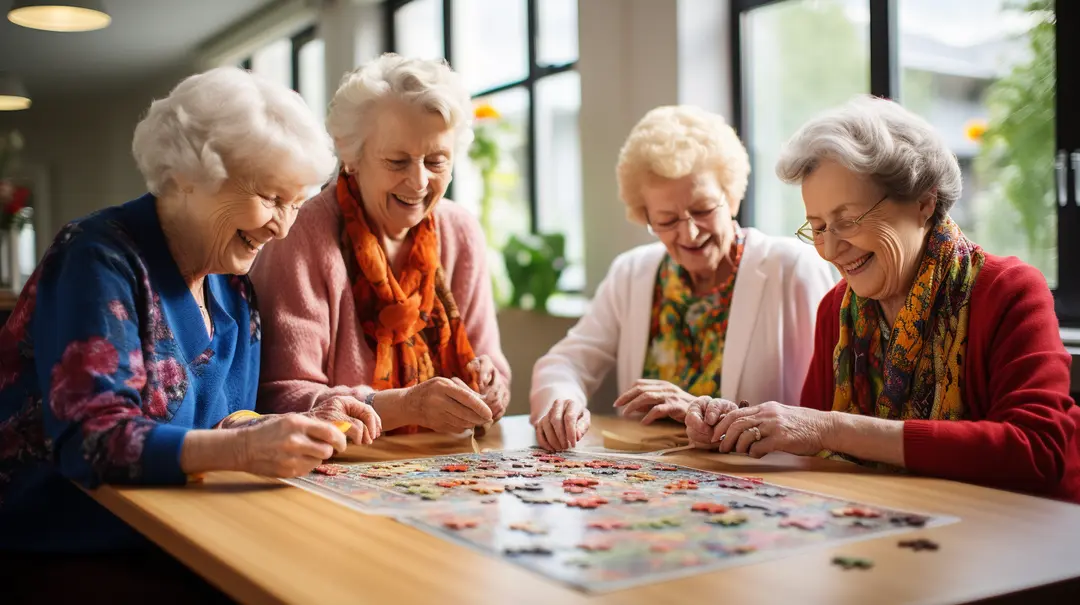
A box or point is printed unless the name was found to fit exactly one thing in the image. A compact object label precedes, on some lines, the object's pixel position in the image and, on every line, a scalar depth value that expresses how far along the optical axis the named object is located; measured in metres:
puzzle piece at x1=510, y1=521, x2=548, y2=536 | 1.45
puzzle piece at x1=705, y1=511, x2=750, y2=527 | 1.50
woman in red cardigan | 1.86
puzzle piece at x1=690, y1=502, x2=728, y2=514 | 1.57
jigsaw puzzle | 1.32
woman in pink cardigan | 2.50
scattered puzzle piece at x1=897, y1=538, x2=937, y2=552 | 1.37
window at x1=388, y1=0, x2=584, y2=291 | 5.44
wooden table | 1.20
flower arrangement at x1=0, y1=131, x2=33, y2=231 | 5.68
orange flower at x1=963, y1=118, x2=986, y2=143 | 3.45
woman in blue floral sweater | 1.79
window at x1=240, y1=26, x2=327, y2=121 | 7.69
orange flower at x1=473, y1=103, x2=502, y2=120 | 5.12
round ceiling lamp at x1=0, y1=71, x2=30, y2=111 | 5.85
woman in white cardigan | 2.79
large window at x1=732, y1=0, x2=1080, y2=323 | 3.15
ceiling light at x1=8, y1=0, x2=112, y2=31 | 5.67
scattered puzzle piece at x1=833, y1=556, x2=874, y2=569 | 1.28
